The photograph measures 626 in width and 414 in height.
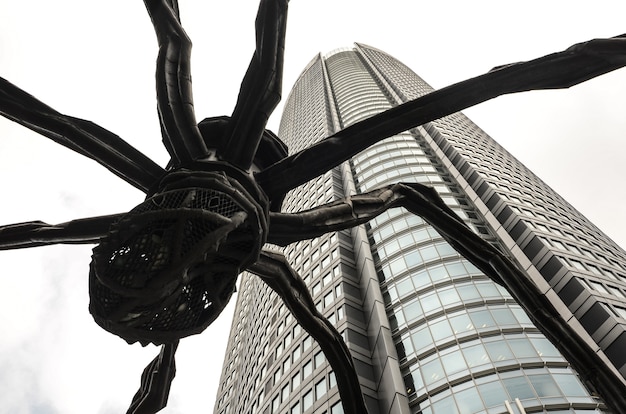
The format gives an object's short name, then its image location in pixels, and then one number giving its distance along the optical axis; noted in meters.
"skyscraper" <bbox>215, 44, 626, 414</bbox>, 22.11
